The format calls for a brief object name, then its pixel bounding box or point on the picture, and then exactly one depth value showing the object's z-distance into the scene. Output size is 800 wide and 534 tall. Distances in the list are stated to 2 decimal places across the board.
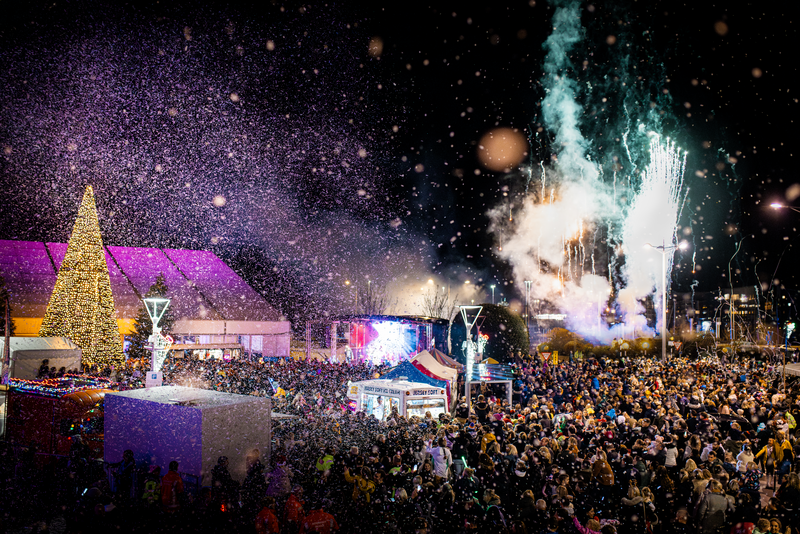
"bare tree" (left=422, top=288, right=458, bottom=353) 61.75
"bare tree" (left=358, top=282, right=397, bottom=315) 62.96
